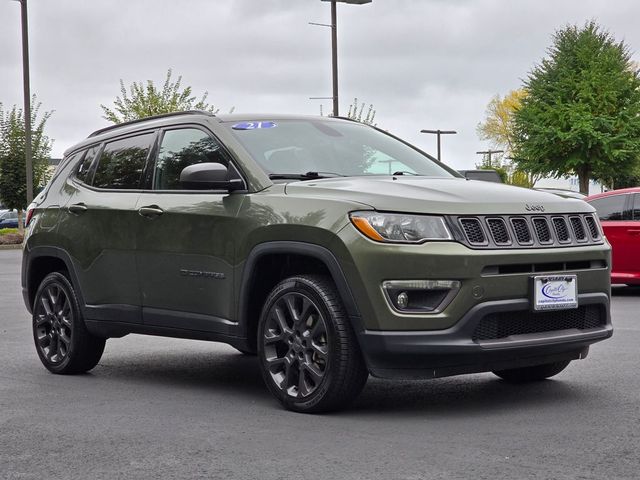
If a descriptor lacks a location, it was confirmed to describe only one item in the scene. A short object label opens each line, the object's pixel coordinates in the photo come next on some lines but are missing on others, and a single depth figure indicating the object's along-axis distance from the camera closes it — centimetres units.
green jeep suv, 613
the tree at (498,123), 9106
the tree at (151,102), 5184
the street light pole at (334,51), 3419
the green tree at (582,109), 5000
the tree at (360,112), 5522
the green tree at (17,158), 4628
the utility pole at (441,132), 5834
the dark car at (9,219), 6319
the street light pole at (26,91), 3575
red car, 1513
